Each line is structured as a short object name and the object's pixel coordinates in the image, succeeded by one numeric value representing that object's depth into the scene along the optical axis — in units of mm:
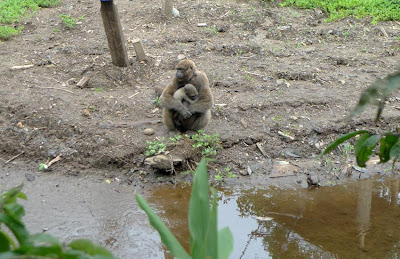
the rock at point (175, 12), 10672
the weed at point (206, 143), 6387
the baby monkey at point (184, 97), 6777
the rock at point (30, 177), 6001
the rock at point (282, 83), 8207
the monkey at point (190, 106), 6703
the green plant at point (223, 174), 6090
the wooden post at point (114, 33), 7887
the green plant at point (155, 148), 6254
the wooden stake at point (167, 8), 10430
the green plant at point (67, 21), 10039
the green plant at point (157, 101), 7504
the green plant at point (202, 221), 1313
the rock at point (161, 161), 6051
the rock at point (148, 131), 6777
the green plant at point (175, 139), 6415
